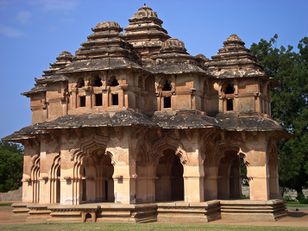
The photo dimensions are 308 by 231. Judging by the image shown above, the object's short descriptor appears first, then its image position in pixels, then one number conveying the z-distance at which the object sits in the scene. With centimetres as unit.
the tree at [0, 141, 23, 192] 5469
